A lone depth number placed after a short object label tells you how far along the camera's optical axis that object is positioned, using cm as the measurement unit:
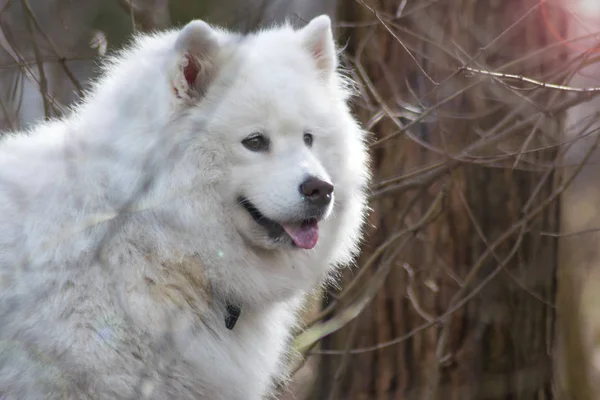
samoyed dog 629
